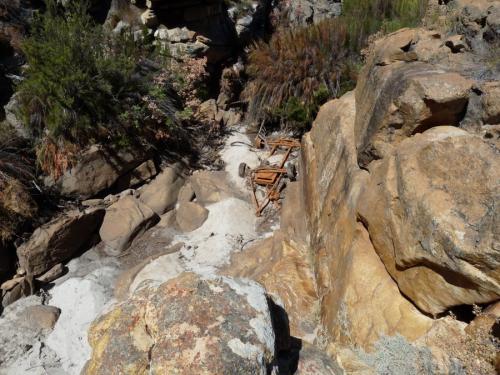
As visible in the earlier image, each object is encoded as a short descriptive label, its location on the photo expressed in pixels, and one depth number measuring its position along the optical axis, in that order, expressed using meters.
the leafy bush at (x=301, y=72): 6.06
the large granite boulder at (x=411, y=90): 2.75
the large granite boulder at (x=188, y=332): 1.79
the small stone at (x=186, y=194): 5.73
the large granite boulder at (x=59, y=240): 4.85
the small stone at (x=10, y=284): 4.67
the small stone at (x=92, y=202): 5.45
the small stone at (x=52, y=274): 4.87
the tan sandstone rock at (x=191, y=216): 5.36
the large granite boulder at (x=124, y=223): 5.24
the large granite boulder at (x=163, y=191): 5.61
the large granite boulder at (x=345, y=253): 2.68
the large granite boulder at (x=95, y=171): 5.38
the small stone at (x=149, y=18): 6.80
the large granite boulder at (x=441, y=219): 2.06
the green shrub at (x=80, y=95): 5.23
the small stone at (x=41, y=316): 4.38
